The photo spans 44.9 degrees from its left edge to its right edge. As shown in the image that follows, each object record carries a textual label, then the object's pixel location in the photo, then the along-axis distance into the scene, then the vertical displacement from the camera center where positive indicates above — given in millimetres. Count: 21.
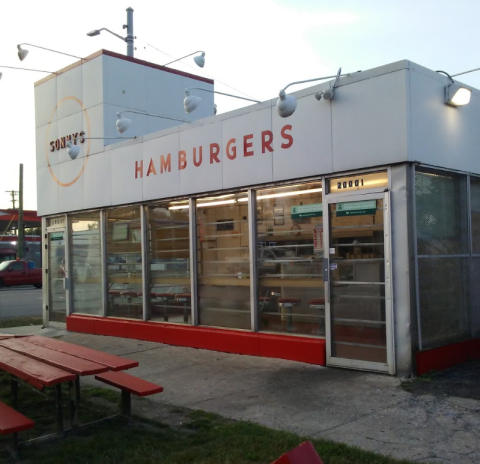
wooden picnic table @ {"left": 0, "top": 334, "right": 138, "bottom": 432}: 5004 -1063
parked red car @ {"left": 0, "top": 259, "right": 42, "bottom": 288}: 30672 -1215
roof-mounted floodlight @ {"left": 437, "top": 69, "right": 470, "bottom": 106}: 7422 +1891
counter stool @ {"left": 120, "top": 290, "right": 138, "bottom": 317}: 11141 -906
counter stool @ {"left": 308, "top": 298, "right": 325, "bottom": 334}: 7965 -882
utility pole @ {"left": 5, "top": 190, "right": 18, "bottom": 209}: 67944 +6845
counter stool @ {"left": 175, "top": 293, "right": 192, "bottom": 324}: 9992 -941
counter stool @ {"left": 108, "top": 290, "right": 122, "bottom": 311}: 11664 -949
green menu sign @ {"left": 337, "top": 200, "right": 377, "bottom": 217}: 7273 +463
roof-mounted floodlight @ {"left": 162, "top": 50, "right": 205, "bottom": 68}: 11070 +3575
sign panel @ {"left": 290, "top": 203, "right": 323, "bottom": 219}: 8023 +486
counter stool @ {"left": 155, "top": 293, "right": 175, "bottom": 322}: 10393 -920
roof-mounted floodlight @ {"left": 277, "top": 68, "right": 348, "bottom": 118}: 7504 +1882
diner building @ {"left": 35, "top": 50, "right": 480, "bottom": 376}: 7066 +351
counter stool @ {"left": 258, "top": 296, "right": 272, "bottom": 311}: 8727 -831
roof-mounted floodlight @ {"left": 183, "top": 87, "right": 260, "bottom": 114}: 9078 +2279
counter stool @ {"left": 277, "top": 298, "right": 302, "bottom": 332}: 8414 -905
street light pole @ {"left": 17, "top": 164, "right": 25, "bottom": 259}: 37781 +1204
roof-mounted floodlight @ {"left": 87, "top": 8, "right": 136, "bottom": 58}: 14695 +5494
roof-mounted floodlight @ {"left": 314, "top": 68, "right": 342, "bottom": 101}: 7574 +2011
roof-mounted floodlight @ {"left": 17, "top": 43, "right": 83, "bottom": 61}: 11421 +3912
